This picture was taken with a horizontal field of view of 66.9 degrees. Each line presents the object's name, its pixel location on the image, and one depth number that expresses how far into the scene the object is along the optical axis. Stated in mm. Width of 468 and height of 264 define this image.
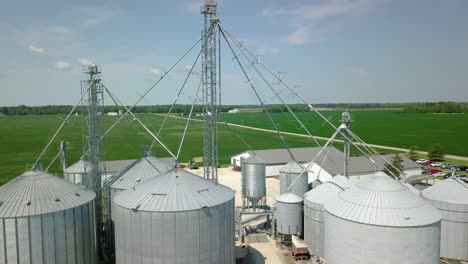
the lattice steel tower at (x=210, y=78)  34250
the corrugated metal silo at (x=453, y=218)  33156
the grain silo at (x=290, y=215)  38312
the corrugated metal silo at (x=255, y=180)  46750
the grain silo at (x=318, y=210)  34281
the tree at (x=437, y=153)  88131
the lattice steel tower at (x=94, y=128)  33812
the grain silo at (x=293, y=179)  44938
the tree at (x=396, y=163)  61875
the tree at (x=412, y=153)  93306
